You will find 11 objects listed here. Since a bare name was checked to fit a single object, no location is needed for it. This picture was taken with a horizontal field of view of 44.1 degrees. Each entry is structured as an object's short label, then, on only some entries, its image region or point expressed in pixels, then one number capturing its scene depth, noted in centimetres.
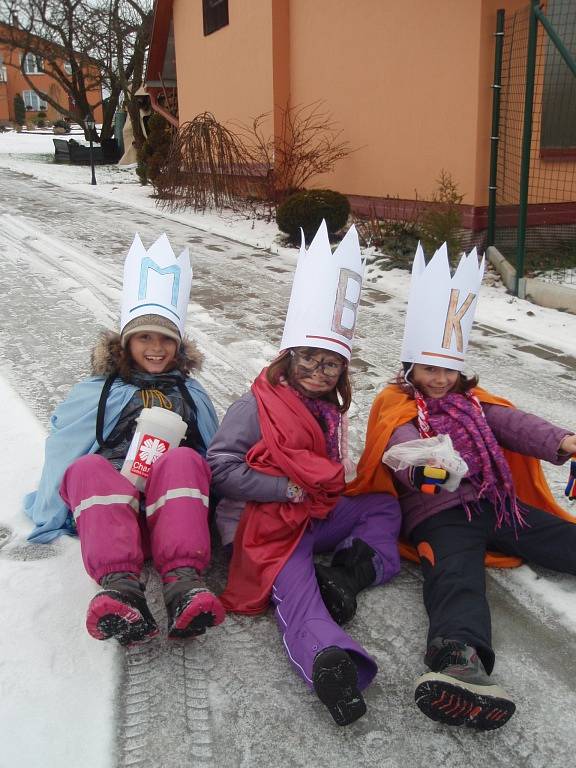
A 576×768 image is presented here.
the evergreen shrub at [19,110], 4675
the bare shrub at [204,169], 1202
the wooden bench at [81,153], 2120
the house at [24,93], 4900
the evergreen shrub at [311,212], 898
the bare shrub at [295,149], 1074
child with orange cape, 244
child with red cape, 238
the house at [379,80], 806
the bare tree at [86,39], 2264
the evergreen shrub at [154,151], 1441
